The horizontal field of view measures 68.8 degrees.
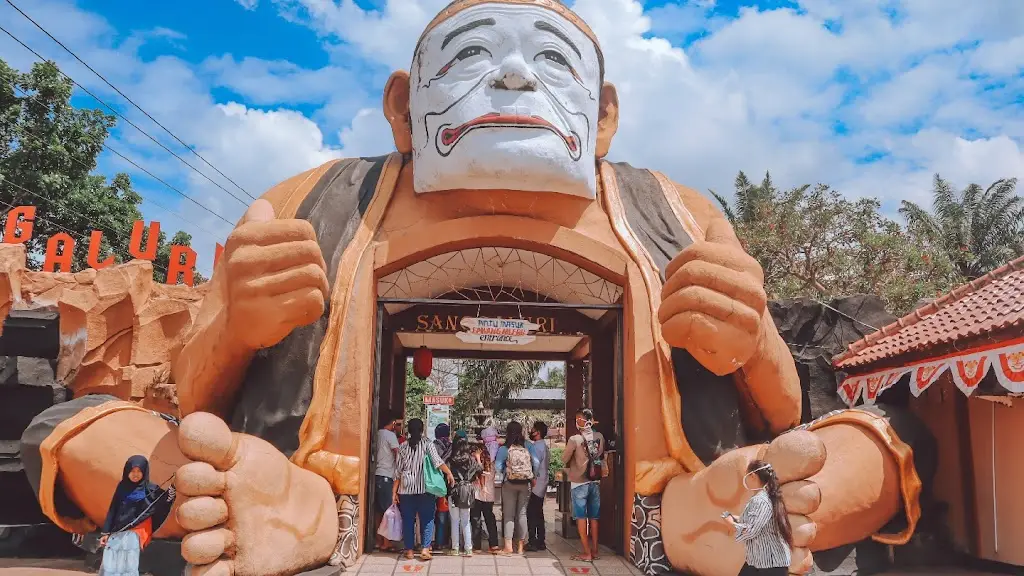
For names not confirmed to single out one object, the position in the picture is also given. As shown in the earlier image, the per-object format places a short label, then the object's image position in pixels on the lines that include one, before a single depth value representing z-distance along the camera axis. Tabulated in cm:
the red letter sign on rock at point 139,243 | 1289
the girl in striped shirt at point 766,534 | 366
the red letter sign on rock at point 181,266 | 1322
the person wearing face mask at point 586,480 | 617
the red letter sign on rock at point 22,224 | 1205
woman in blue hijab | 409
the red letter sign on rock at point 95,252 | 1236
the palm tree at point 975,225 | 1803
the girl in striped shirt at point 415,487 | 616
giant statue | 466
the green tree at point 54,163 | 1597
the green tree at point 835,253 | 1339
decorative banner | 537
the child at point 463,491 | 645
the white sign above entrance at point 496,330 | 657
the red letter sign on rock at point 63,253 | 1180
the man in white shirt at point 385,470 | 632
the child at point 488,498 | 670
